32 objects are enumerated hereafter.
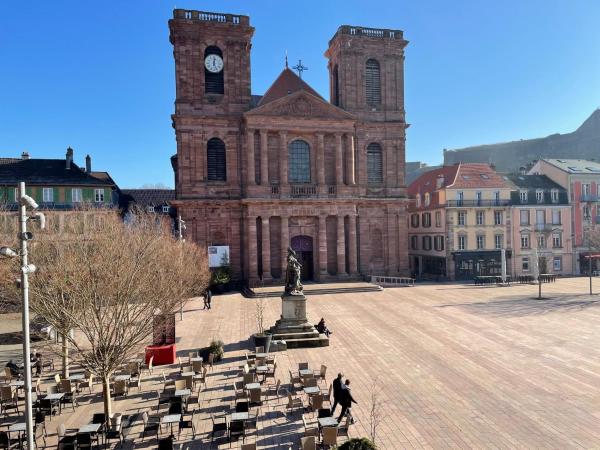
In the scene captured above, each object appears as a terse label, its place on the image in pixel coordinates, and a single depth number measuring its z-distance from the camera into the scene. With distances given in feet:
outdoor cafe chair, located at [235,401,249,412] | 39.19
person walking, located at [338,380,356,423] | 38.27
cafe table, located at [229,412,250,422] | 36.76
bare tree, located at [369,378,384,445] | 39.26
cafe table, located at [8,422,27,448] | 35.58
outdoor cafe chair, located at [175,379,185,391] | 45.16
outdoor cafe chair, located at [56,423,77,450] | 34.17
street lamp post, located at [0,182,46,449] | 29.40
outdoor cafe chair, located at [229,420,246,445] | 36.57
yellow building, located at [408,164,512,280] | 151.84
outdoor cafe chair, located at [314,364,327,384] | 49.85
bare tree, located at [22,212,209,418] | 38.88
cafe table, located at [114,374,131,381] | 48.49
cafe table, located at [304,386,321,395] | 42.98
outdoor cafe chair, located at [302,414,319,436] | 34.16
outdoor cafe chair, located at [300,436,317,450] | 31.63
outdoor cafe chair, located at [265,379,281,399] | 47.09
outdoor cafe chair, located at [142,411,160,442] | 36.55
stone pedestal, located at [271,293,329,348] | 66.69
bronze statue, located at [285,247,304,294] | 68.74
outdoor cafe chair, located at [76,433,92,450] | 34.71
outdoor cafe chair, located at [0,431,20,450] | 34.81
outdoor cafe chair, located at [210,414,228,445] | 36.51
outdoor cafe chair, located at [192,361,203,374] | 51.88
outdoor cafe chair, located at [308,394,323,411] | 40.55
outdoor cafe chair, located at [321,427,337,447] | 33.52
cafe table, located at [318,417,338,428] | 35.86
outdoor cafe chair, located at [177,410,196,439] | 38.04
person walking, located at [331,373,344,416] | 38.97
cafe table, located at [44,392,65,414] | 42.97
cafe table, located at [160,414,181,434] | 36.65
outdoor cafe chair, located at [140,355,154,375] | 55.77
